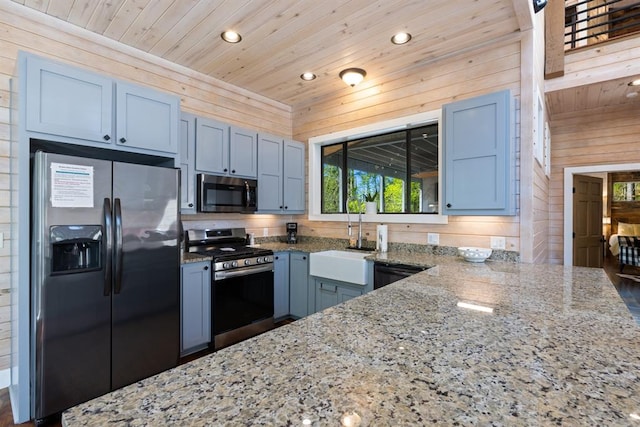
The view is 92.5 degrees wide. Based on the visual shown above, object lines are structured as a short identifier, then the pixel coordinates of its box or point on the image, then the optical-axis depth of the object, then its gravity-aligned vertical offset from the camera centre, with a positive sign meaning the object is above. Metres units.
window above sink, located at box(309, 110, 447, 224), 3.31 +0.54
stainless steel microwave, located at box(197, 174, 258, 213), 3.08 +0.22
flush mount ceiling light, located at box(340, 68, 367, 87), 3.24 +1.50
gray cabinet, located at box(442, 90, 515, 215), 2.45 +0.49
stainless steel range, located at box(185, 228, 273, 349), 2.87 -0.71
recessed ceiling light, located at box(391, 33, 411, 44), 2.67 +1.56
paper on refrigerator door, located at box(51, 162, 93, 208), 1.89 +0.18
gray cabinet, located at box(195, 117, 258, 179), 3.11 +0.70
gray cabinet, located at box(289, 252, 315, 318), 3.40 -0.83
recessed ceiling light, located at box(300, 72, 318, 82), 3.40 +1.56
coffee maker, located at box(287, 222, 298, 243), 4.13 -0.25
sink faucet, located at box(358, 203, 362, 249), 3.54 -0.18
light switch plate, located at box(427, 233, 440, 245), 3.04 -0.24
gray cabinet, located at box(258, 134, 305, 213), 3.70 +0.50
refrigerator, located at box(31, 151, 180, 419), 1.87 -0.42
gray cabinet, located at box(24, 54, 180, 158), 1.97 +0.76
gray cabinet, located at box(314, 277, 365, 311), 2.99 -0.79
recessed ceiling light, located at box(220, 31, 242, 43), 2.63 +1.56
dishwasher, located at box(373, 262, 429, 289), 2.57 -0.50
